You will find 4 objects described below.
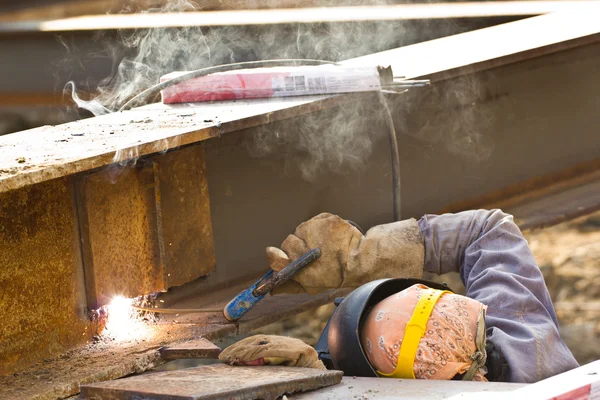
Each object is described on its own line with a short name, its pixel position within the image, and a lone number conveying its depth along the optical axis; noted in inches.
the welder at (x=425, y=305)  174.9
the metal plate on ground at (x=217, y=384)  150.5
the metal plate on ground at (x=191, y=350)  189.6
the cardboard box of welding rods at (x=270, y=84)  238.2
